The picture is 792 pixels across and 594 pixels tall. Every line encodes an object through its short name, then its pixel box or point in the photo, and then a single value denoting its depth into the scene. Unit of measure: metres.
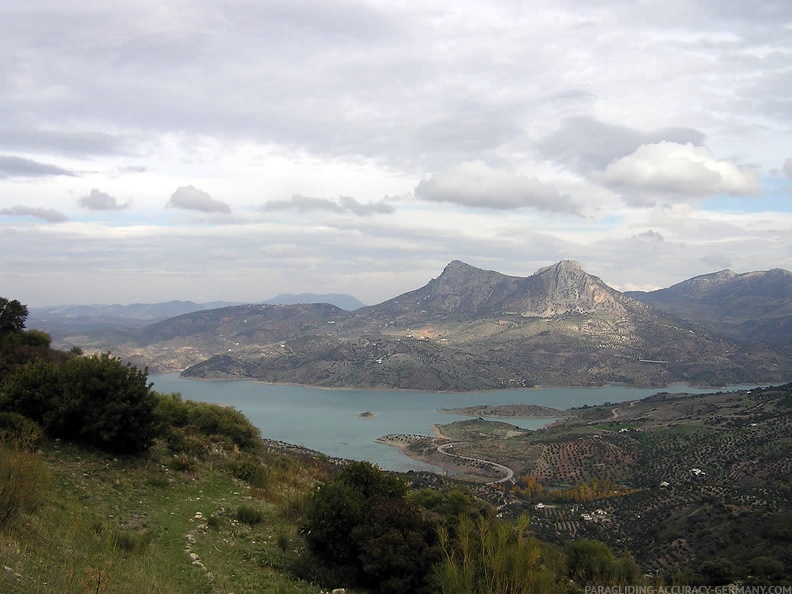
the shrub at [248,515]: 13.48
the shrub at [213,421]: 25.25
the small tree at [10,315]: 28.33
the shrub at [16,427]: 12.16
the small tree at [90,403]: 14.98
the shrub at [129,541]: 9.61
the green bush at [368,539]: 10.56
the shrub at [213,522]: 12.42
